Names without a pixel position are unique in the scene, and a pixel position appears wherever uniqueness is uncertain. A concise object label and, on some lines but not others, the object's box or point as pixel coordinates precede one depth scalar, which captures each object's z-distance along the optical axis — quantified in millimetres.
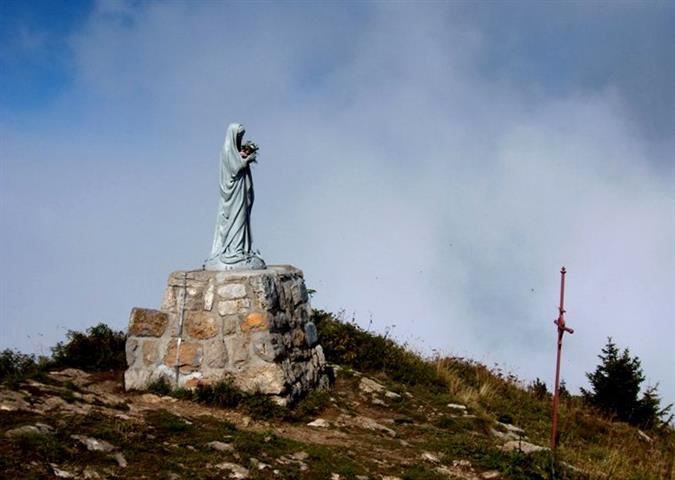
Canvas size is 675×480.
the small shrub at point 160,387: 10277
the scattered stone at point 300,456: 7568
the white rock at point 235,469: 6727
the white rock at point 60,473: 6027
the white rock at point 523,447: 8788
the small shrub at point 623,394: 15766
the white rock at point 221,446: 7401
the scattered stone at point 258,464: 7023
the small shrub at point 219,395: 9977
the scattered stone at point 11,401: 7617
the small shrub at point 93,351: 11578
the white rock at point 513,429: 11266
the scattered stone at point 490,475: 7752
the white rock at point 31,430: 6641
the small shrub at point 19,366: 9952
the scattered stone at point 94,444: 6746
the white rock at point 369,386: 12219
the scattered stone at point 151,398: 9969
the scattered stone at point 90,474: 6133
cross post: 8258
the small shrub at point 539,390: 16328
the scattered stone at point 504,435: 10769
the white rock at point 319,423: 9879
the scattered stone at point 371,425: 9977
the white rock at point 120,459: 6543
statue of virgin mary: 11219
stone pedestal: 10453
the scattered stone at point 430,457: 8266
